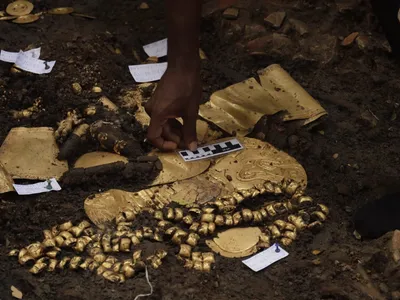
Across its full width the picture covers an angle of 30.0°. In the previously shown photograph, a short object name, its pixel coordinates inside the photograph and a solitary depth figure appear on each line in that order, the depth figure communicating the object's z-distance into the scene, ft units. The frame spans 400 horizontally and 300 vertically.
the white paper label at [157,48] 10.84
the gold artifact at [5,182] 8.12
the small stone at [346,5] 10.65
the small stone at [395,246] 7.06
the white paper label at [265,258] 7.47
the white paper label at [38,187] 8.21
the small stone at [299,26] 10.54
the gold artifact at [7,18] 11.13
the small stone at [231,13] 10.84
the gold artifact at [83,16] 11.21
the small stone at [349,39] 10.43
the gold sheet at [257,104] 9.37
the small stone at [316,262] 7.38
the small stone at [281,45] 10.53
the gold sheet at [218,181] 8.09
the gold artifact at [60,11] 11.22
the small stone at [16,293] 7.01
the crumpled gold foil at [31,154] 8.55
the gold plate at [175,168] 8.50
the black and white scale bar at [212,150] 8.75
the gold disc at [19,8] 11.24
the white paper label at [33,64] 10.18
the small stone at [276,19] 10.66
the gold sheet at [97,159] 8.64
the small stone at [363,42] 10.35
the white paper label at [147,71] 10.27
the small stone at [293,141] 9.03
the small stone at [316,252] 7.62
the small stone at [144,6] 11.52
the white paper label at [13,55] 10.41
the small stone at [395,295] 6.91
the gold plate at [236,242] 7.66
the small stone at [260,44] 10.61
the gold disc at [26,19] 11.08
